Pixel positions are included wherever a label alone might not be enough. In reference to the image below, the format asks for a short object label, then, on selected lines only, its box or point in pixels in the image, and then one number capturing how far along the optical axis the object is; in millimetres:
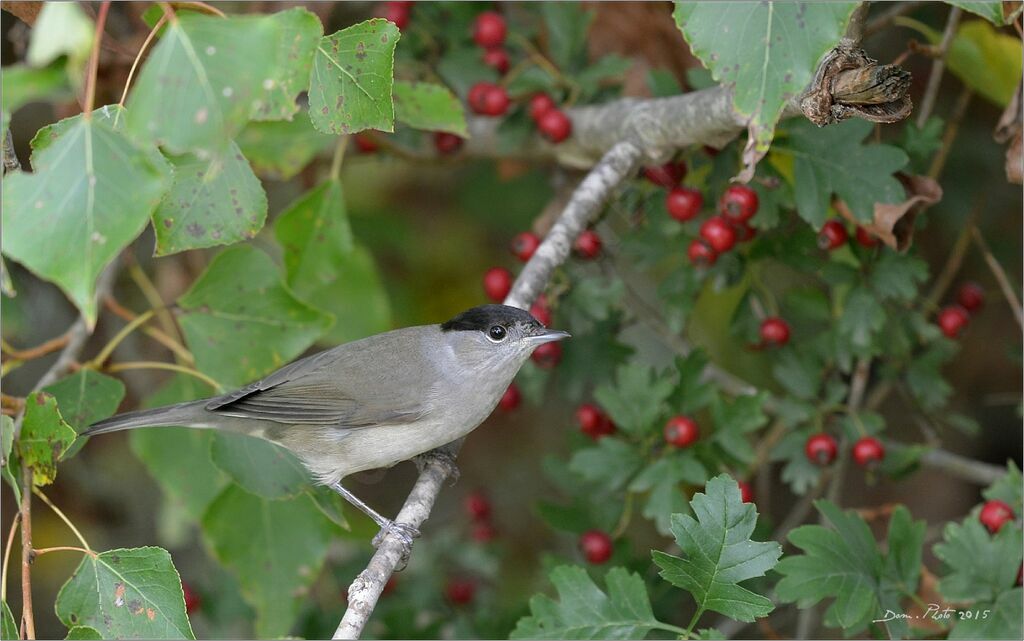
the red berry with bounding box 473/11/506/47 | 7617
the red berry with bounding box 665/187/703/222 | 6566
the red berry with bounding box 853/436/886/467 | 6500
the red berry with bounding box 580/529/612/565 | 6952
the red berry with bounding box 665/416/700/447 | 6348
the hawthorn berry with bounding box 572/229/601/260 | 7086
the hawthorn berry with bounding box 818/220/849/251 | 6406
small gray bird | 6312
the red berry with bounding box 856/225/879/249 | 6383
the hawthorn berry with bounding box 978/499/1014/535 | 5715
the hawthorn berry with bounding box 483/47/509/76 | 7676
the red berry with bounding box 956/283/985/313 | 7359
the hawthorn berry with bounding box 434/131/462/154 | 7875
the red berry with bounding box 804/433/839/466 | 6441
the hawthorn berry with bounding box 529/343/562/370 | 7227
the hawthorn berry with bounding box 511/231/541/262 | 7137
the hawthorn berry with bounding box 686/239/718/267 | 6535
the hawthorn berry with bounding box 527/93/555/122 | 7332
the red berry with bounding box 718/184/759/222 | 6148
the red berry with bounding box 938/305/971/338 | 6953
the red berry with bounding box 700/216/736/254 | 6359
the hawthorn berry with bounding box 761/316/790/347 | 6961
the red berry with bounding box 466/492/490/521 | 8828
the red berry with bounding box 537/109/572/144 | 7211
